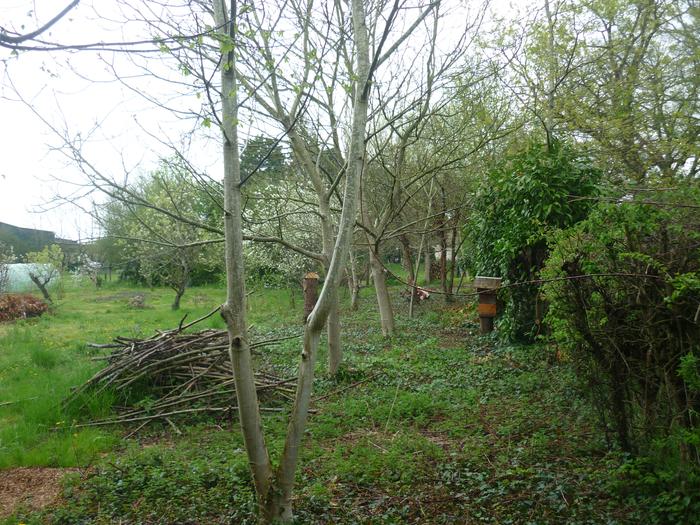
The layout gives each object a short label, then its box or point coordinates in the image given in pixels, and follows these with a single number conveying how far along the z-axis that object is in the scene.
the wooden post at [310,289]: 11.58
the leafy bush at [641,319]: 2.82
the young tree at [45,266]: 19.45
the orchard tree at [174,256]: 15.25
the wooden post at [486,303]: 8.45
